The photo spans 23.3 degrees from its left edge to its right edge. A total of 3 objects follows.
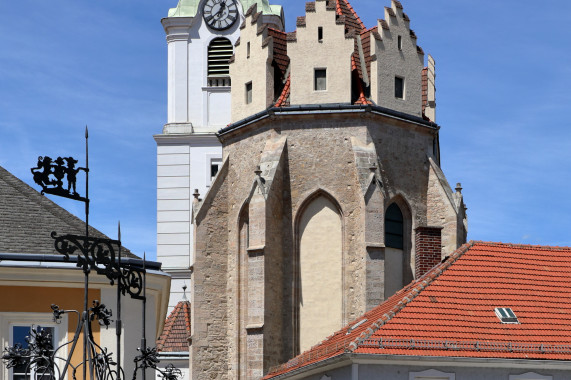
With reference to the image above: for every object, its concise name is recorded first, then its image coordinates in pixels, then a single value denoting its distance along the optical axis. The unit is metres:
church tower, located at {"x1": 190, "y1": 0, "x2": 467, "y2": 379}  39.78
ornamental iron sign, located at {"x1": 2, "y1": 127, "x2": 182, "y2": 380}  12.78
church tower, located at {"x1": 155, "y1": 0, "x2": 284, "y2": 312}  58.06
